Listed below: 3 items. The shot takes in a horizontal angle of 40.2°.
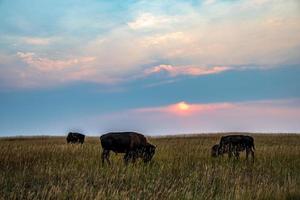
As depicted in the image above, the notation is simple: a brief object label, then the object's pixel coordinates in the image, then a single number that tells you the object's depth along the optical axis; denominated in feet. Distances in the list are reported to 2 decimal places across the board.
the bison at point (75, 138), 120.88
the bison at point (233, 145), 72.15
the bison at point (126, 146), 59.67
